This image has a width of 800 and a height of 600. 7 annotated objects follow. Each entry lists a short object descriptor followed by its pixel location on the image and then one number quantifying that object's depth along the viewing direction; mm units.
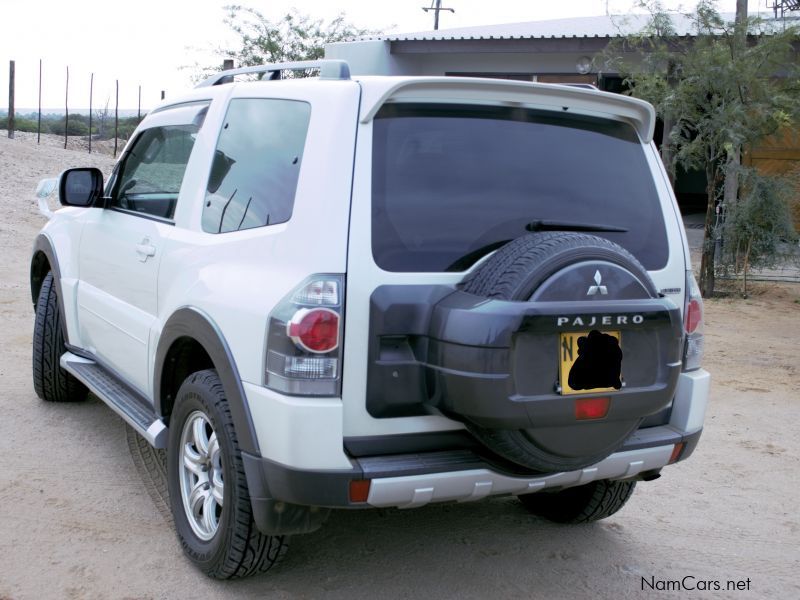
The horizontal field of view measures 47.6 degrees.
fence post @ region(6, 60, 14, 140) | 19072
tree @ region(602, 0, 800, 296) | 10469
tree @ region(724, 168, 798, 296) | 11000
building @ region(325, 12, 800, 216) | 16141
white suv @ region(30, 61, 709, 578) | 2832
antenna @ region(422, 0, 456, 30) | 39653
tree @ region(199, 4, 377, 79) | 25375
